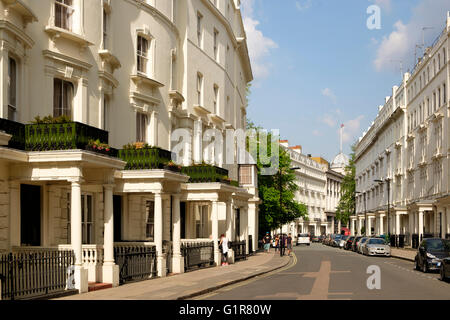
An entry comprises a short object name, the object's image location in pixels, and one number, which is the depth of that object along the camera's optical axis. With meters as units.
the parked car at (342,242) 71.97
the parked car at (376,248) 48.66
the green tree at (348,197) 131.12
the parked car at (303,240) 87.10
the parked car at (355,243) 58.82
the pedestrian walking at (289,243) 49.78
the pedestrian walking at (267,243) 57.28
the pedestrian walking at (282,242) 47.59
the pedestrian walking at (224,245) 33.04
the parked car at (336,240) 78.02
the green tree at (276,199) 70.75
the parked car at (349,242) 65.93
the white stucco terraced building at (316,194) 131.25
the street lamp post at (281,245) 47.56
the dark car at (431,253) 28.27
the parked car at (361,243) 53.94
